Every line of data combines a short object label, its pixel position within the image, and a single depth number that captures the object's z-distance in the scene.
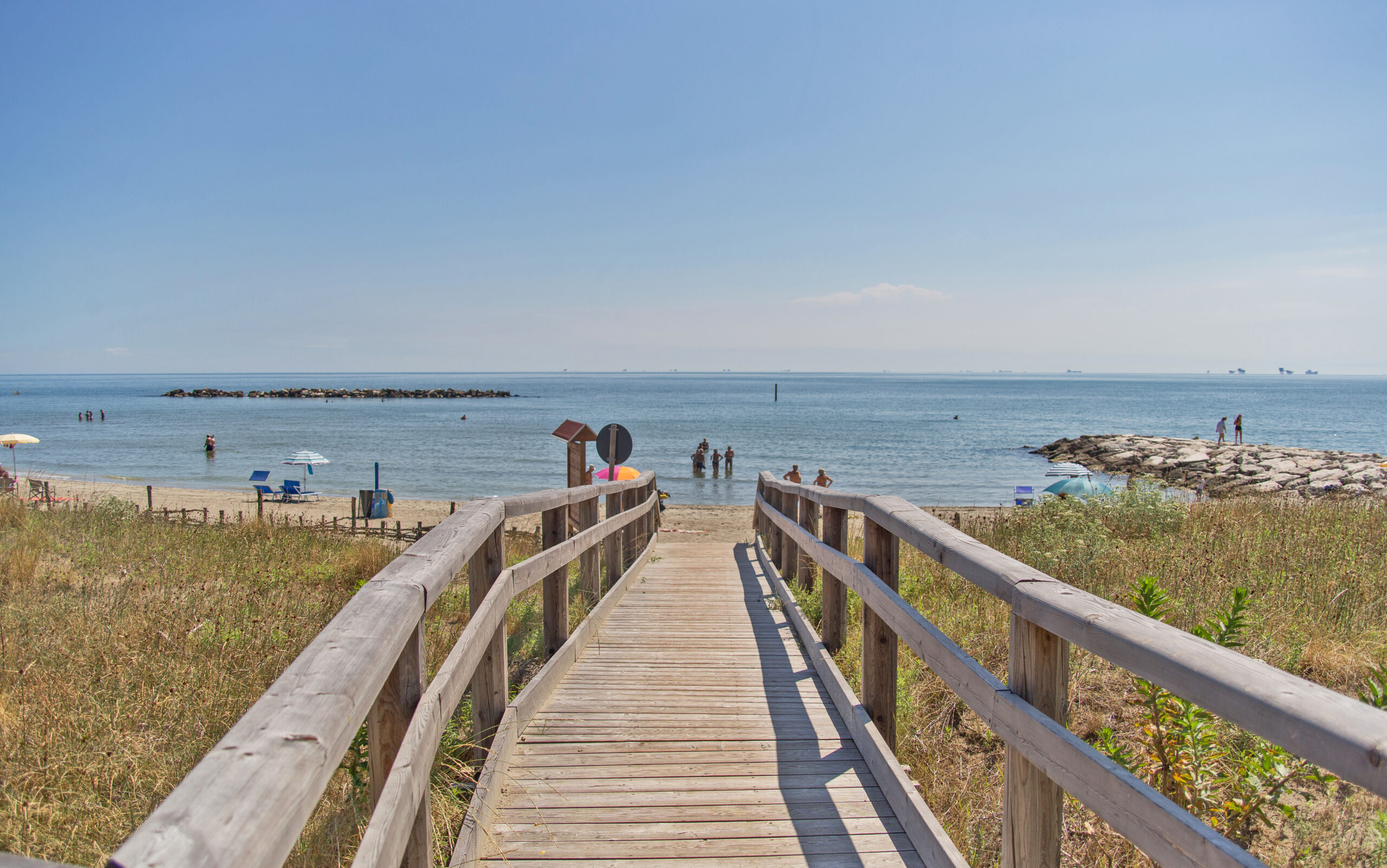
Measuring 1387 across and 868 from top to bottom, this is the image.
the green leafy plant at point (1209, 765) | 2.83
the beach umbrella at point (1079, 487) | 19.44
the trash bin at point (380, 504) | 24.16
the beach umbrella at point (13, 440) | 23.03
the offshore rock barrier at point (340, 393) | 133.38
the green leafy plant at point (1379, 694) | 2.70
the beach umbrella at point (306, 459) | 29.16
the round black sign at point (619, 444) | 11.68
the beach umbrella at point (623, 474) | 17.09
